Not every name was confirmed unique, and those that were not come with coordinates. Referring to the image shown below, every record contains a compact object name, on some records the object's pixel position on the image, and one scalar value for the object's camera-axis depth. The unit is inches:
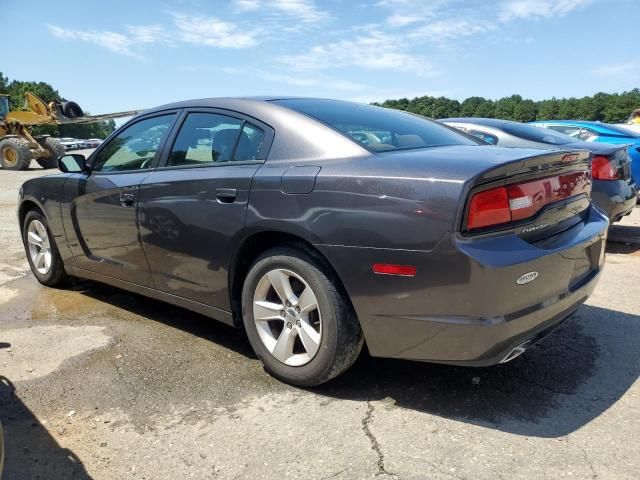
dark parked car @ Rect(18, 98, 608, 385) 93.6
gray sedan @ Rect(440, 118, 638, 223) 216.4
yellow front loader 742.2
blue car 323.6
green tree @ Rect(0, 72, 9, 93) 3631.6
